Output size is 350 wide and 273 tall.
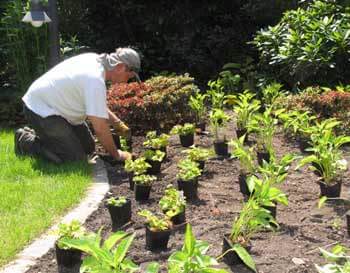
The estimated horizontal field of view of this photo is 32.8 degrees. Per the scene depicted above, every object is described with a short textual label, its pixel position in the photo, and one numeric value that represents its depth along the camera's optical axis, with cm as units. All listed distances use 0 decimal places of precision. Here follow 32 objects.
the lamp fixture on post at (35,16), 696
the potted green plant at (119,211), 409
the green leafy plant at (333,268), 259
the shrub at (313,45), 725
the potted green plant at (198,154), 505
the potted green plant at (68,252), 355
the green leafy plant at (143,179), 455
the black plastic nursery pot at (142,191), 459
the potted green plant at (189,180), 454
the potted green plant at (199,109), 652
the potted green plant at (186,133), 598
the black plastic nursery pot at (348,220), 378
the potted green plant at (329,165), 446
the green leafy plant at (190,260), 271
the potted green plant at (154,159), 514
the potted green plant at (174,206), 396
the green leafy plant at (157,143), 551
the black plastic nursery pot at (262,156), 532
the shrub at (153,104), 670
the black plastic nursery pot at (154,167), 527
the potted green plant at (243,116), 590
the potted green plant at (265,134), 525
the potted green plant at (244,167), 445
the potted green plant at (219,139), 576
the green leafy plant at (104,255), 269
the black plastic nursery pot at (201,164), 514
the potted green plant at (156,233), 369
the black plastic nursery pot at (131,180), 487
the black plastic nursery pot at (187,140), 607
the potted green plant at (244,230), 344
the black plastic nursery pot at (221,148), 577
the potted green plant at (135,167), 473
